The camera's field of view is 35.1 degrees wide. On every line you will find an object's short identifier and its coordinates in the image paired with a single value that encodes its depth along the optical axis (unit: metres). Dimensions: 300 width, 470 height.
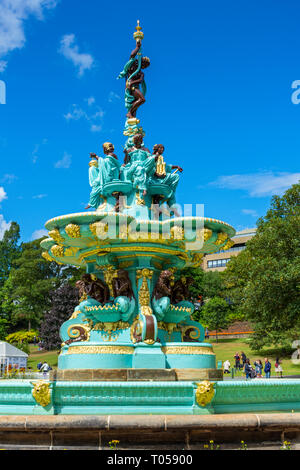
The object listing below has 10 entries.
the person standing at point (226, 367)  29.96
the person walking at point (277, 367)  27.49
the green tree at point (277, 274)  25.02
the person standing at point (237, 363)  33.72
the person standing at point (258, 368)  27.20
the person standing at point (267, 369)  26.52
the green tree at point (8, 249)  69.71
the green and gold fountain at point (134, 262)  10.20
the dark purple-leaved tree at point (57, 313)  43.03
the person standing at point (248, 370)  24.23
